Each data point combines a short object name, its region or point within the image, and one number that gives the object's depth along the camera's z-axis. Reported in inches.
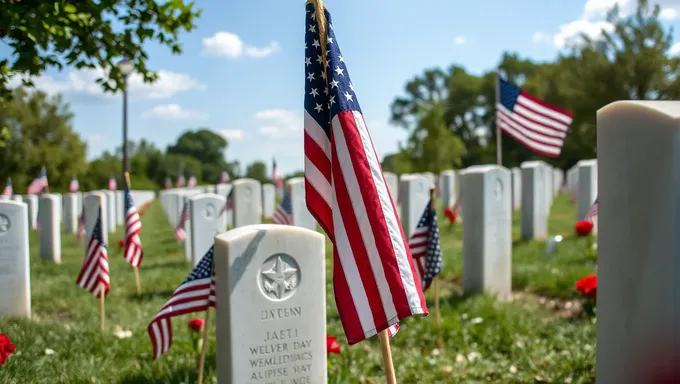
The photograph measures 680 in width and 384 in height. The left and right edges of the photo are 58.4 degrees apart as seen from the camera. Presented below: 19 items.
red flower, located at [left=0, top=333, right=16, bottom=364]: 179.9
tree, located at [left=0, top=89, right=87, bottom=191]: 1358.3
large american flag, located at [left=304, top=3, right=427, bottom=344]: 119.3
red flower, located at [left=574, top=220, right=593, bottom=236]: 379.0
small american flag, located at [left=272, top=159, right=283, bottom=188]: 668.7
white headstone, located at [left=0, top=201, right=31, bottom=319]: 276.1
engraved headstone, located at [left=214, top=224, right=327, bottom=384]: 157.2
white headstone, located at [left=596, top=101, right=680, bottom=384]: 130.0
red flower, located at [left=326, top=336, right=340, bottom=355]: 188.1
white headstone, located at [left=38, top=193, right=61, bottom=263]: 494.0
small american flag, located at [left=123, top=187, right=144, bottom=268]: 297.9
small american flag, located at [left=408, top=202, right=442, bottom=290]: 243.6
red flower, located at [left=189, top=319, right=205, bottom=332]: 207.2
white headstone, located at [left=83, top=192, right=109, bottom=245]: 479.8
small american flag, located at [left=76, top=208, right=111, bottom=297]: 255.4
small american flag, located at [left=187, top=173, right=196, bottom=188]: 1277.1
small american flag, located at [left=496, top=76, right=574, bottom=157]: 384.2
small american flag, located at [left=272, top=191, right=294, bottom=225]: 386.6
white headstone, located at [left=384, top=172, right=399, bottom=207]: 713.6
